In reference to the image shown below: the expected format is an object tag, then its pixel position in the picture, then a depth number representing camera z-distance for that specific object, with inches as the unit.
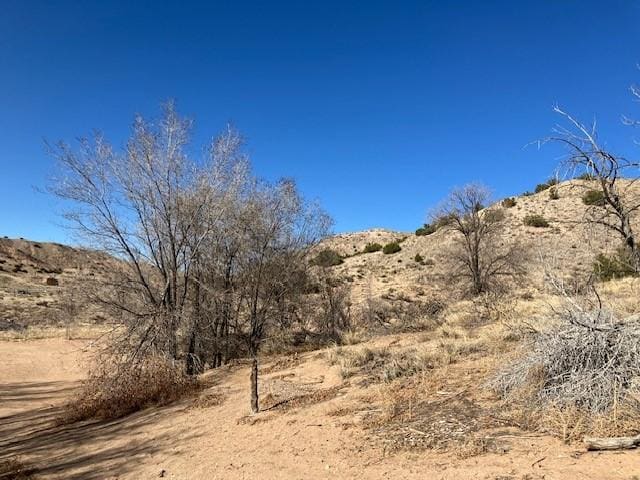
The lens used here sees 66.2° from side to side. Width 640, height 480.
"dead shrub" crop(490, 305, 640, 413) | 222.5
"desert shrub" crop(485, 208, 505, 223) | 964.6
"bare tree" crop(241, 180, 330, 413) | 533.0
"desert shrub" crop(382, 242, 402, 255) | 1508.9
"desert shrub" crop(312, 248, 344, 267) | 701.3
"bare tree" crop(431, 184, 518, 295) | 857.5
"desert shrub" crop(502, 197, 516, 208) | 1524.4
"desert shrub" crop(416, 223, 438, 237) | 1536.9
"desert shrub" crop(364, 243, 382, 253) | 1596.9
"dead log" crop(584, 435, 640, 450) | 184.1
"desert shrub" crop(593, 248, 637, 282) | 668.9
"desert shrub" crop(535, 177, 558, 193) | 1590.8
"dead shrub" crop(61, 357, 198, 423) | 406.3
